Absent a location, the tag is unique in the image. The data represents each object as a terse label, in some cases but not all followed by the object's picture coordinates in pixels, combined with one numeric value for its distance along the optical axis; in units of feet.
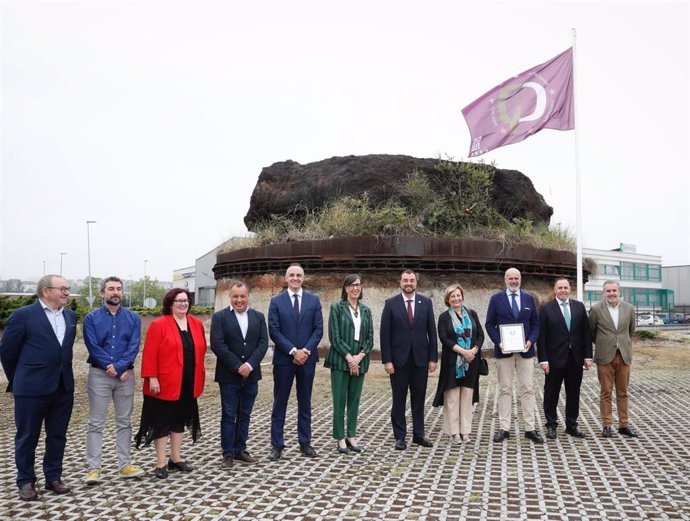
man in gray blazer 21.15
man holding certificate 20.80
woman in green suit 19.52
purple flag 37.93
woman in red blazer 16.71
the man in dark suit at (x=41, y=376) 15.26
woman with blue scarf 20.44
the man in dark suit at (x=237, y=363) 18.08
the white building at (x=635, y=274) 201.87
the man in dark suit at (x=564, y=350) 21.31
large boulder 44.26
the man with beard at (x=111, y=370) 16.40
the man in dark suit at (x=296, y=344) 19.17
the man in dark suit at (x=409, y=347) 20.47
